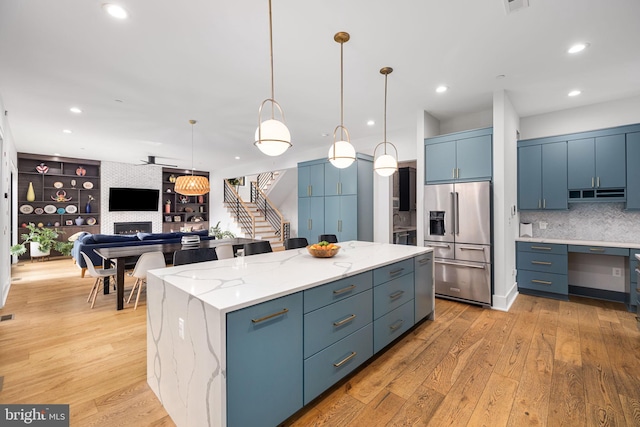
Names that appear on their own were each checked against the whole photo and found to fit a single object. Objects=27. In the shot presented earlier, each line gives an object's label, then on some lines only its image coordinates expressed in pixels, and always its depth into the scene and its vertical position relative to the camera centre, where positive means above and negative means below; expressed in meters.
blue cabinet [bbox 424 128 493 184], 3.78 +0.81
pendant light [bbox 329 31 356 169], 2.66 +0.58
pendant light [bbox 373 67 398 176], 3.02 +0.54
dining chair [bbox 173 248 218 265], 2.49 -0.36
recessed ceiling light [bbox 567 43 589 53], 2.56 +1.53
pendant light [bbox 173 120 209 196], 5.61 +0.61
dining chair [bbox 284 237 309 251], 3.67 -0.37
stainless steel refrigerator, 3.65 -0.32
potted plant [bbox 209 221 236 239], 9.03 -0.57
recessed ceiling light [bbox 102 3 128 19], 2.07 +1.54
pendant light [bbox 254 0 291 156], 2.03 +0.57
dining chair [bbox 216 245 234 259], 4.23 -0.54
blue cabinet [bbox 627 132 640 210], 3.55 +0.54
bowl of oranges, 2.55 -0.32
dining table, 3.66 -0.49
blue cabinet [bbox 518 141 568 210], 4.05 +0.56
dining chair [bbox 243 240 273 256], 3.13 -0.37
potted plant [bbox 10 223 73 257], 6.96 -0.65
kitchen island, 1.34 -0.67
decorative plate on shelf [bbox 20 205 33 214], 7.45 +0.20
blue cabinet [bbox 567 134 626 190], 3.67 +0.69
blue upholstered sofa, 5.09 -0.48
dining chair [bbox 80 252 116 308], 3.69 -0.77
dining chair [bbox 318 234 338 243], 4.10 -0.33
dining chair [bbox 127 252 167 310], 3.59 -0.61
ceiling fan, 7.60 +1.52
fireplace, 8.81 -0.36
